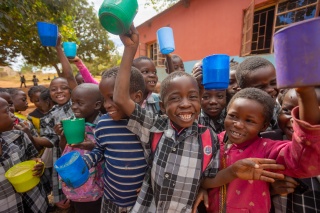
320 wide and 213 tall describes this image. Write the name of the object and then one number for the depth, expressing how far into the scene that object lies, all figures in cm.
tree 355
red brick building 480
